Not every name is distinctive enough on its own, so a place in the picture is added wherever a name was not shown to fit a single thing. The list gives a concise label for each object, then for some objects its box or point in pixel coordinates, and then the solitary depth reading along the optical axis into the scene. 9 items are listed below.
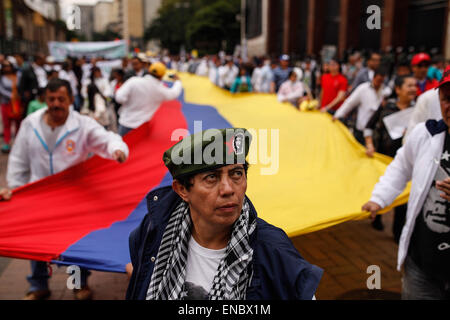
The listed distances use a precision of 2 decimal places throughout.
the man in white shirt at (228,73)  12.00
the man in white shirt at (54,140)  3.56
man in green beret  1.61
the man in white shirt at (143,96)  4.77
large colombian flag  2.69
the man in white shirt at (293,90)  7.06
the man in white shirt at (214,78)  11.21
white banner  19.92
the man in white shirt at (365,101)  5.89
